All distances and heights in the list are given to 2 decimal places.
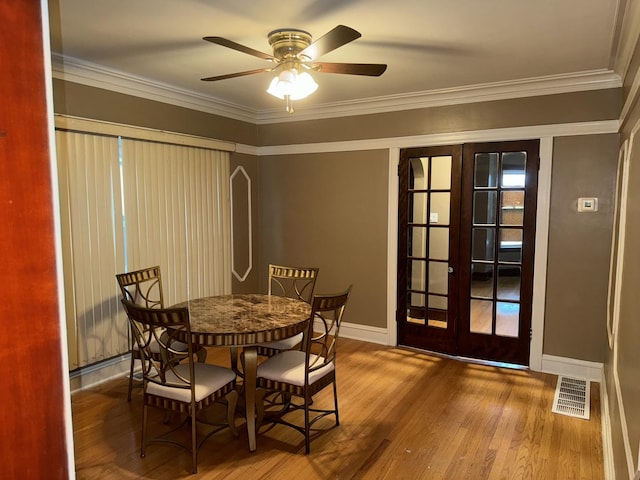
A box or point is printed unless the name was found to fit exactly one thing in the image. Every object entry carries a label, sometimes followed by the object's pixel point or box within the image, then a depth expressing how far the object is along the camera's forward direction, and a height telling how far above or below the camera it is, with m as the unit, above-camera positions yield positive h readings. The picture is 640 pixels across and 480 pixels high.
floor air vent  3.10 -1.47
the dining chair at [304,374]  2.56 -1.05
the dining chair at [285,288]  3.17 -0.99
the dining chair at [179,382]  2.28 -1.03
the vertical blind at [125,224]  3.32 -0.17
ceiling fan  2.38 +0.80
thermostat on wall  3.48 +0.02
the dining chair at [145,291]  3.15 -0.73
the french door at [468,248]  3.82 -0.40
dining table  2.48 -0.73
